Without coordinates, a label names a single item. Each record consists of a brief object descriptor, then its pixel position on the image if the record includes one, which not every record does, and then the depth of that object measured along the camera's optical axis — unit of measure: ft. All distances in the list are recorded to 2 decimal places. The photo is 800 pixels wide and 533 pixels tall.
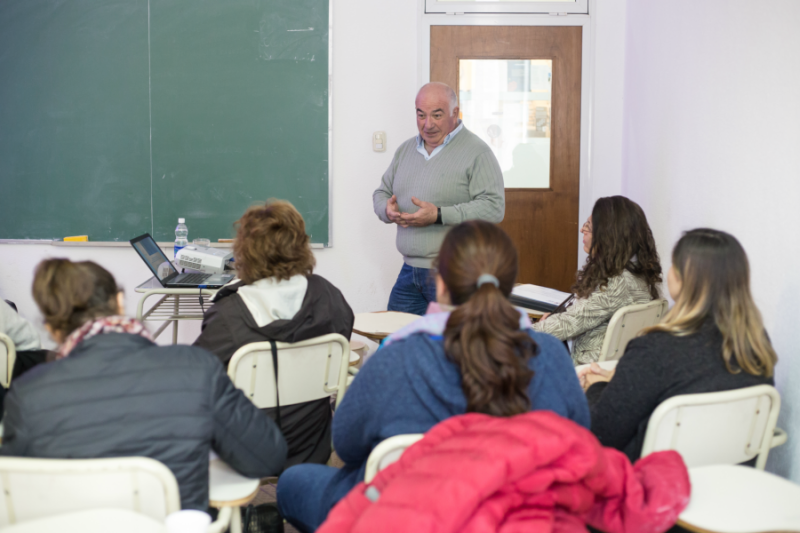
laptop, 9.95
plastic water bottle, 13.10
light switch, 13.67
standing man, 10.57
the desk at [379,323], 8.58
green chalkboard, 13.17
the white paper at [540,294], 9.52
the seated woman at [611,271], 7.87
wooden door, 13.57
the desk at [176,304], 9.96
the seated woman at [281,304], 6.28
